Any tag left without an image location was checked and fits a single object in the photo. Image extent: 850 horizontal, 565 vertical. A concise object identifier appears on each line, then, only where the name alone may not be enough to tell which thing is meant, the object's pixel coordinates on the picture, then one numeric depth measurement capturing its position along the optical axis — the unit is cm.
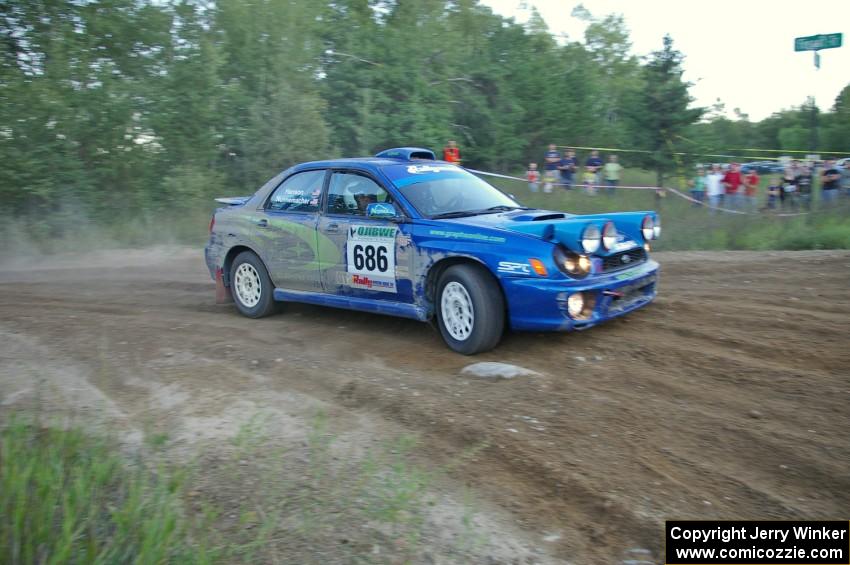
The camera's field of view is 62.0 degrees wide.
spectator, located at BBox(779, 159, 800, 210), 1513
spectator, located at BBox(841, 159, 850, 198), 1480
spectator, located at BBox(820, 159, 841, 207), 1454
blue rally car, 551
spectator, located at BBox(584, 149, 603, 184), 1889
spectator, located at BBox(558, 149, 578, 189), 1859
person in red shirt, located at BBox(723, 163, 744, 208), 1588
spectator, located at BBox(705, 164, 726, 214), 1616
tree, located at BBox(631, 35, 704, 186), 1708
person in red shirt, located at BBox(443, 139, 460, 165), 1697
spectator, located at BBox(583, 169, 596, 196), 1788
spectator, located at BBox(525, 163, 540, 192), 1942
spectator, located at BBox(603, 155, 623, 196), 1848
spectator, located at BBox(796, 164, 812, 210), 1541
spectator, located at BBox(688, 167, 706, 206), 1673
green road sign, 1382
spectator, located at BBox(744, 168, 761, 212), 1582
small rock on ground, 525
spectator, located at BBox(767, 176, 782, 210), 1543
